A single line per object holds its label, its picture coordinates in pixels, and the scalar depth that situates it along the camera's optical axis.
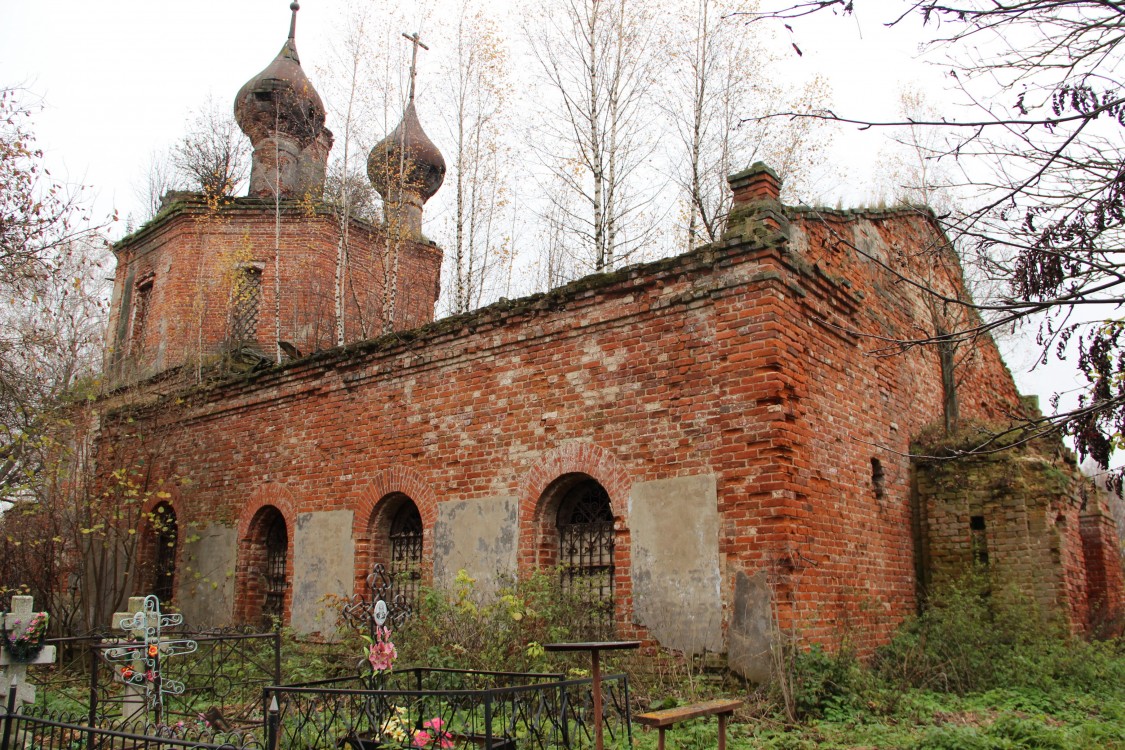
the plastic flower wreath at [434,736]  5.46
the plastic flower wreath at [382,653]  6.42
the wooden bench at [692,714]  5.16
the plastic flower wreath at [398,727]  5.67
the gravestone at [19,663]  7.24
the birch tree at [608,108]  16.59
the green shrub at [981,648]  8.68
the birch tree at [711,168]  17.38
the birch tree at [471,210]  18.23
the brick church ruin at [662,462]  8.51
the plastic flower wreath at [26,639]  7.24
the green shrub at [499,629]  8.68
